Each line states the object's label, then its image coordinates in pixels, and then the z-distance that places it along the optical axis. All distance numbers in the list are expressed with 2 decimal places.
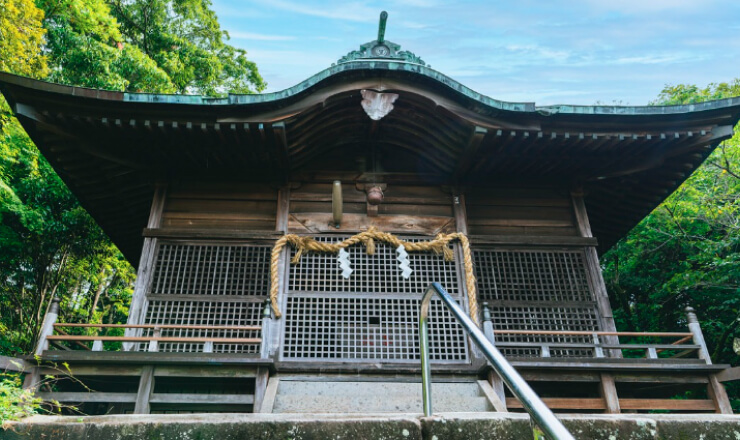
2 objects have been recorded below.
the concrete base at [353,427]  2.41
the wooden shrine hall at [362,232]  6.31
